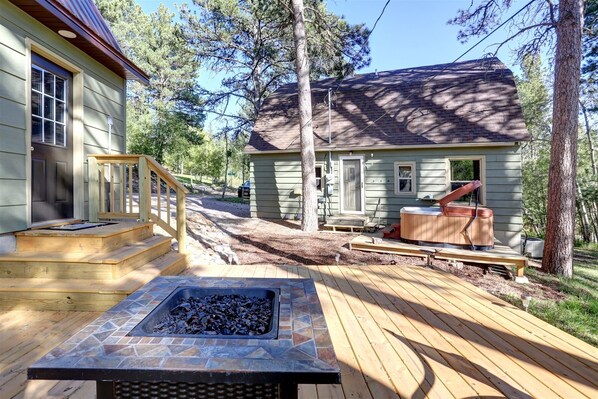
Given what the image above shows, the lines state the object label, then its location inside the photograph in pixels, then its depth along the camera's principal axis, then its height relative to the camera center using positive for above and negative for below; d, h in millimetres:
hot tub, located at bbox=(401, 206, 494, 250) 5254 -515
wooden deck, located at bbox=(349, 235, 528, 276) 4719 -927
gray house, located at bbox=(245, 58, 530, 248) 7492 +1472
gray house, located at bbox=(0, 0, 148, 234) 2973 +1145
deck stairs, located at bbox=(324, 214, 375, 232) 7961 -671
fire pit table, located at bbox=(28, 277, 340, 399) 1156 -664
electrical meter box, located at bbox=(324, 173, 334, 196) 8664 +455
